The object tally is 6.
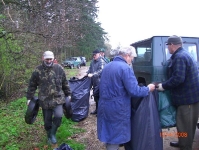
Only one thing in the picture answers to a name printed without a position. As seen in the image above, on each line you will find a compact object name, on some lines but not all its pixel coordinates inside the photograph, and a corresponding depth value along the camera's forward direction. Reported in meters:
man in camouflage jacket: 3.54
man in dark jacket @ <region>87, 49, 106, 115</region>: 5.13
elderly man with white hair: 2.54
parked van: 4.70
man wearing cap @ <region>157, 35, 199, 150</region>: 2.74
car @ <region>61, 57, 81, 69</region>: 24.91
